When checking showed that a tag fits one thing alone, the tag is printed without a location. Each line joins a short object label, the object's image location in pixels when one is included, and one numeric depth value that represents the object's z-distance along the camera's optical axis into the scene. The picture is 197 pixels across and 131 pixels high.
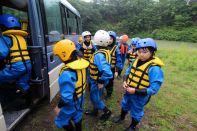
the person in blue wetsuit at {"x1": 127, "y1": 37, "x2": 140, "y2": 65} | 5.77
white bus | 3.24
